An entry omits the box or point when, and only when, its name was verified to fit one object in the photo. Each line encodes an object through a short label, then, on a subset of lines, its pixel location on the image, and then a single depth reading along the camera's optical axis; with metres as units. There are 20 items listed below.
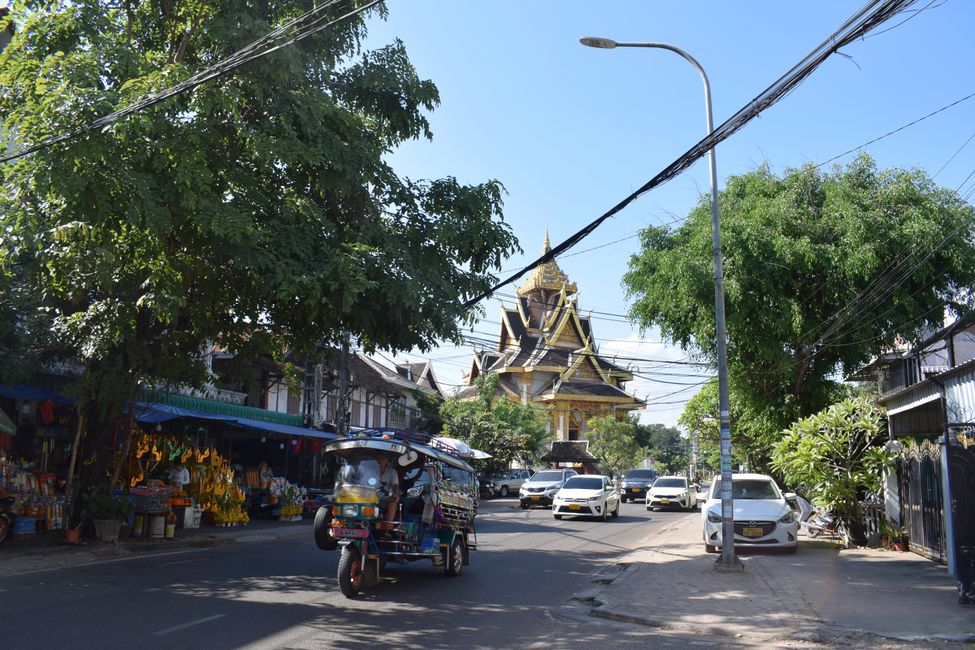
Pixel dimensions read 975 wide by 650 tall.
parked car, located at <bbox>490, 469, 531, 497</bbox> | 44.16
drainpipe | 11.55
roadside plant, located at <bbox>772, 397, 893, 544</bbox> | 17.09
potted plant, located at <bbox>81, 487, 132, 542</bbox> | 16.27
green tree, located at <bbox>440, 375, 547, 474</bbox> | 44.56
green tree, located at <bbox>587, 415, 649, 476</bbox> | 60.84
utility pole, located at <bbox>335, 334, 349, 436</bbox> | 25.50
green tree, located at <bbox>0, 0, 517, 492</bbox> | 11.62
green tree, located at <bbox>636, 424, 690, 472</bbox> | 82.75
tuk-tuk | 10.62
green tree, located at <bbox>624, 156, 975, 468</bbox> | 20.08
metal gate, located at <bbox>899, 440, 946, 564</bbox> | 14.21
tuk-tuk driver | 11.15
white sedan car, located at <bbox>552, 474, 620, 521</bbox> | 26.69
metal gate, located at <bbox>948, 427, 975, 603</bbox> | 9.95
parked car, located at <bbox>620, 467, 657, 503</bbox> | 41.62
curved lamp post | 13.77
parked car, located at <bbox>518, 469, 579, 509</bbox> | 34.03
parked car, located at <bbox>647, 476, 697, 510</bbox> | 33.81
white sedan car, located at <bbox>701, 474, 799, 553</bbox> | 16.47
